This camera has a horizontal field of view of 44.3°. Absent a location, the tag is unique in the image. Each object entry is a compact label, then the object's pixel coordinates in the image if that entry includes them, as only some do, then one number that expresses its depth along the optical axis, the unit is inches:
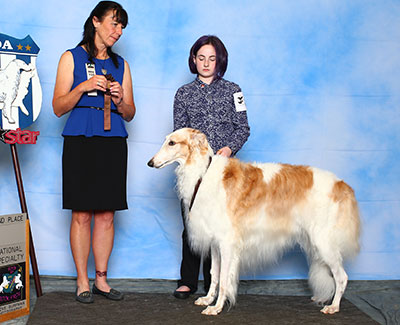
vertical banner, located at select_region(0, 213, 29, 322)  121.6
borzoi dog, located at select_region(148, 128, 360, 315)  125.1
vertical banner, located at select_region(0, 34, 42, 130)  129.9
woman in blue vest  125.0
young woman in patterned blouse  133.1
